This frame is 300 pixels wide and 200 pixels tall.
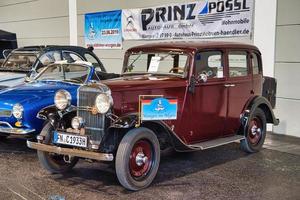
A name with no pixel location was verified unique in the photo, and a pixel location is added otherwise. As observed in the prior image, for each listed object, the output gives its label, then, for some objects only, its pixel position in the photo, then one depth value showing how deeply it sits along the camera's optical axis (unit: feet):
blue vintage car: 20.02
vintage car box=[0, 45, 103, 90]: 26.48
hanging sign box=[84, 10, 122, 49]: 39.40
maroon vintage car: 15.76
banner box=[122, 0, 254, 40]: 28.41
